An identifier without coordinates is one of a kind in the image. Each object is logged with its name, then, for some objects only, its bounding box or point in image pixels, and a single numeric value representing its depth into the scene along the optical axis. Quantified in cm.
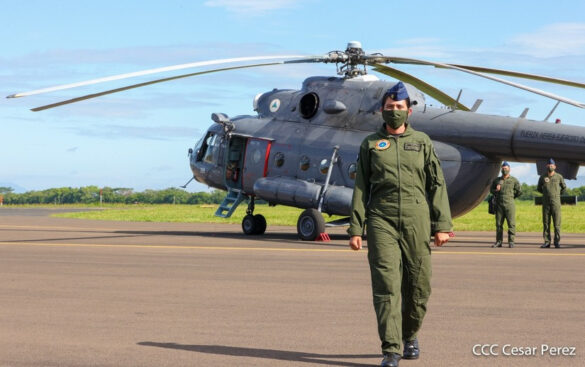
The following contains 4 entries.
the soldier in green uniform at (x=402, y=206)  706
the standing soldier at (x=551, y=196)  2041
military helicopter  2055
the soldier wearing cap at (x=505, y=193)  2164
